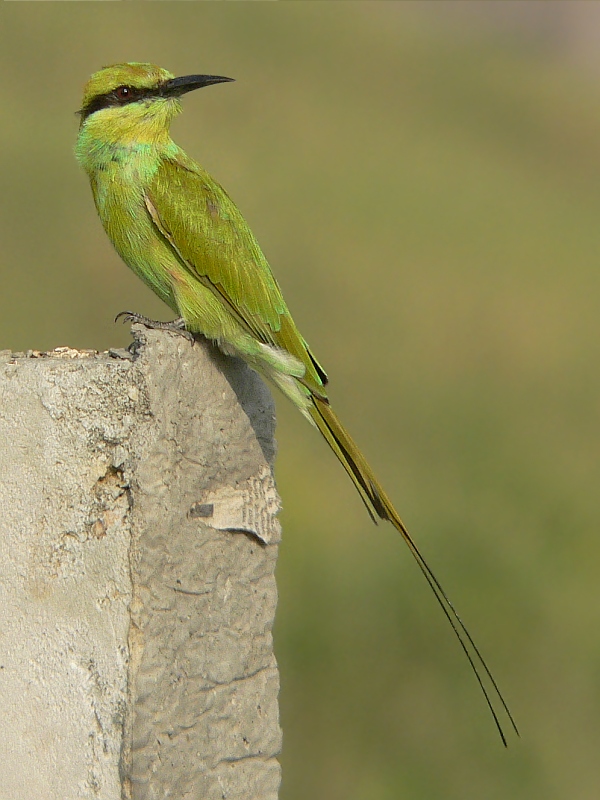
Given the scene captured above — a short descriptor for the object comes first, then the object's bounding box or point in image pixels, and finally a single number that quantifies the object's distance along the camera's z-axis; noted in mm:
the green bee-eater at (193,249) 6656
